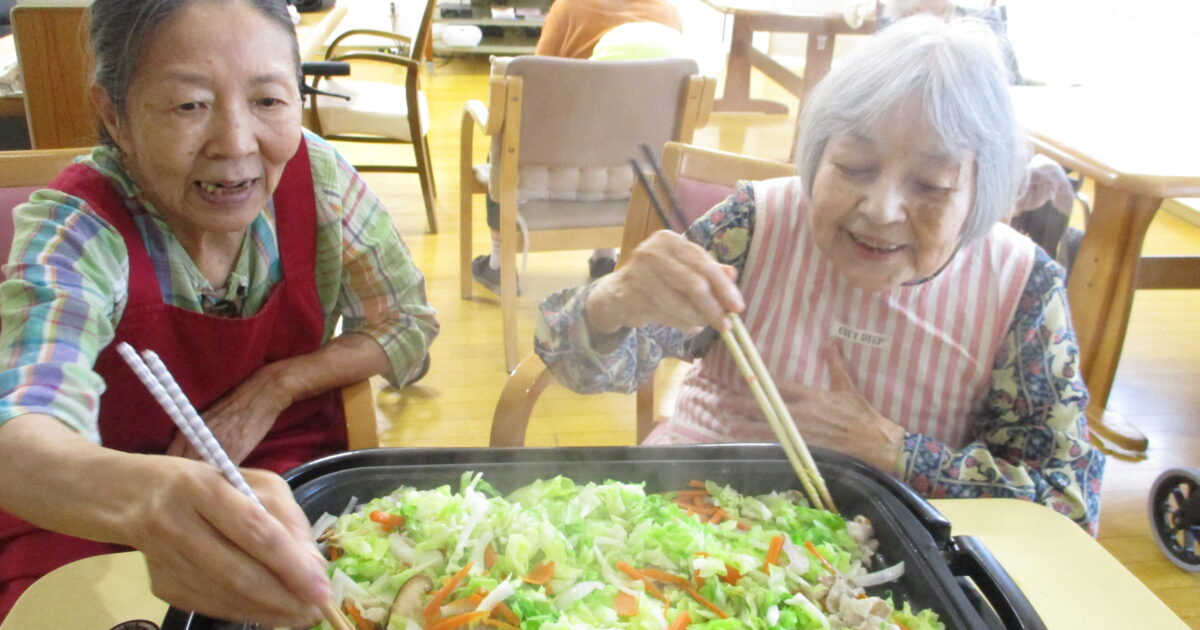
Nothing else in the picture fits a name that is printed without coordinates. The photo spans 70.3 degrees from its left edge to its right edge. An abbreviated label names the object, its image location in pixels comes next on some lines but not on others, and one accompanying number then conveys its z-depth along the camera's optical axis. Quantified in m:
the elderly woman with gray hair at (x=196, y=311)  0.74
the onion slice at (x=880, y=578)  0.95
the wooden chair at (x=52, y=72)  2.11
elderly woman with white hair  1.18
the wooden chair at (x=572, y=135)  2.71
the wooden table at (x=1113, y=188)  2.38
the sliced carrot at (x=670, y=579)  0.92
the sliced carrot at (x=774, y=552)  0.94
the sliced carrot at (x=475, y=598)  0.85
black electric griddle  0.89
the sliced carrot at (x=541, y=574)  0.88
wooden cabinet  7.93
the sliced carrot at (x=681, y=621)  0.85
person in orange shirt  3.25
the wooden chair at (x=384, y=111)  3.88
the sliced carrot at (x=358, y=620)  0.85
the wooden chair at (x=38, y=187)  1.30
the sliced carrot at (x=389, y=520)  0.94
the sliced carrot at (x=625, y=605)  0.86
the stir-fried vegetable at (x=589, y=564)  0.86
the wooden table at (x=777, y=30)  5.30
